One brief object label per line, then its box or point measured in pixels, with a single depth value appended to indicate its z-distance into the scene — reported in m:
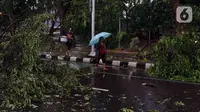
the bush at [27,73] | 6.89
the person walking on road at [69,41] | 16.66
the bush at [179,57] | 10.60
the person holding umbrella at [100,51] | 12.12
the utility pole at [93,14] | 16.16
